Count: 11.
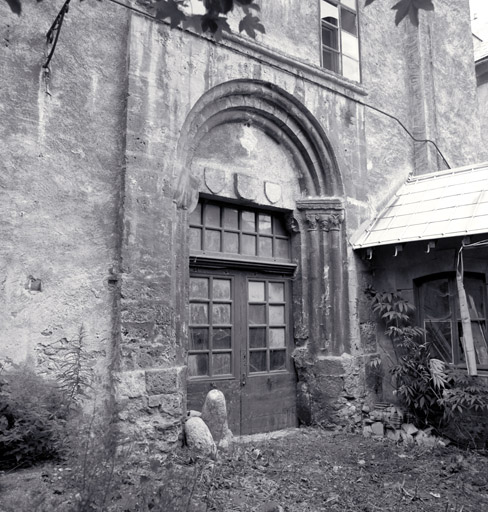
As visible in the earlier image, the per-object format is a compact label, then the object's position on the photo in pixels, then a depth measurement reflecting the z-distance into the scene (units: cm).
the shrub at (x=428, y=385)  623
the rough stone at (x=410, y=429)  658
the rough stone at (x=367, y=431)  677
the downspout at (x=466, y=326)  606
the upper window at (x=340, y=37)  781
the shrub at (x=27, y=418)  398
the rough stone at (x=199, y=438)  505
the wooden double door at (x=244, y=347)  616
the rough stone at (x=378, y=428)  681
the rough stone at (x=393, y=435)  659
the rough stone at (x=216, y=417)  547
